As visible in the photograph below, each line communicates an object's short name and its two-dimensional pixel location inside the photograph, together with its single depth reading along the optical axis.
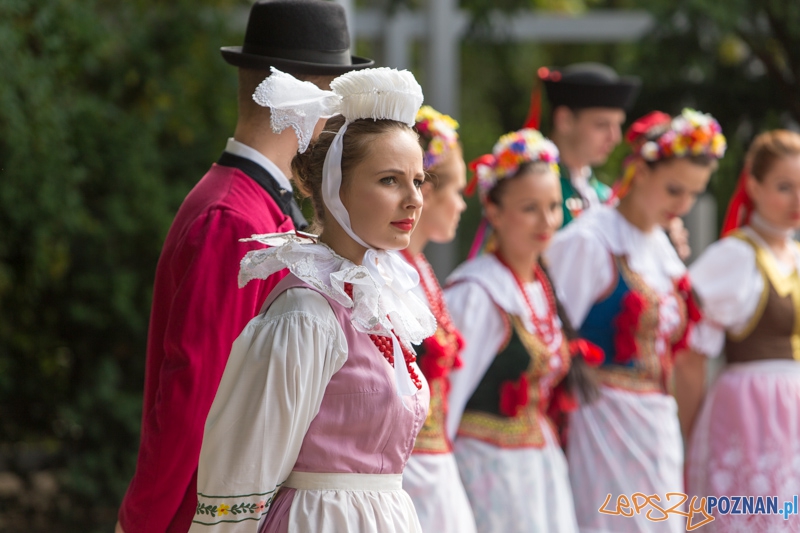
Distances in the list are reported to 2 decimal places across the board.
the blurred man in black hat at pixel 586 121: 9.75
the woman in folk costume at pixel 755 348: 8.31
